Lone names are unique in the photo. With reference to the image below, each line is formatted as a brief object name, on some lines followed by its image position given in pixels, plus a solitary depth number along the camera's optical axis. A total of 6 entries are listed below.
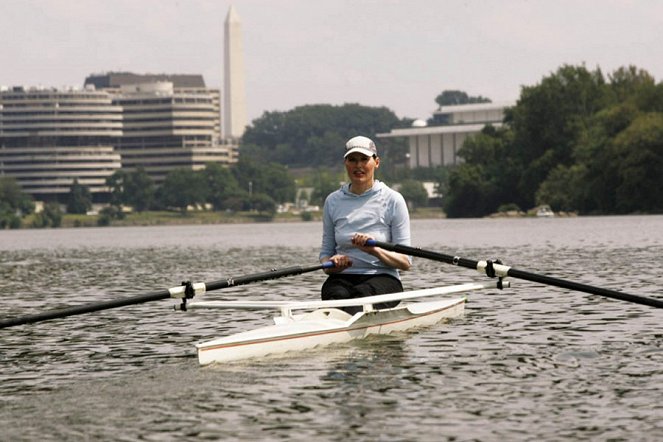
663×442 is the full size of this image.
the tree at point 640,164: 128.88
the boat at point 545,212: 145.38
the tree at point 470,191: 160.50
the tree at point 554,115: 151.88
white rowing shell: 16.89
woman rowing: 18.50
